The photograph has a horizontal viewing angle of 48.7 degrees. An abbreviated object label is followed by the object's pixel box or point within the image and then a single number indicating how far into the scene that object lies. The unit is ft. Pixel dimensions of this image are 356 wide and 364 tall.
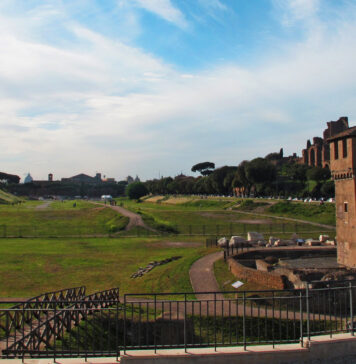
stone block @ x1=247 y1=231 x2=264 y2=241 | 106.05
